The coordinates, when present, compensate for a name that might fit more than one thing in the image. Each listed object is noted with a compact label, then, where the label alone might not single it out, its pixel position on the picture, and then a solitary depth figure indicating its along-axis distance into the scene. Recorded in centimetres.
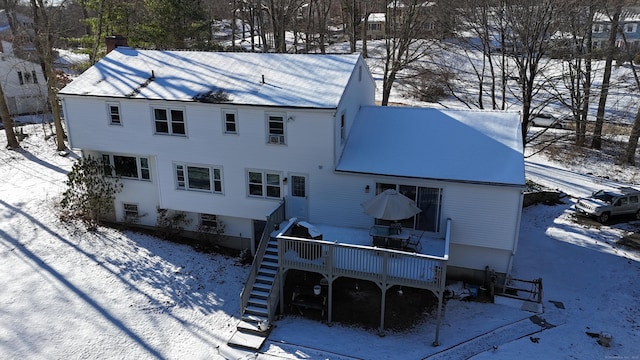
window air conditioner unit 1828
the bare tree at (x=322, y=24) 4825
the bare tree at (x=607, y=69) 3067
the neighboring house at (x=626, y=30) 3300
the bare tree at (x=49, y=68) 3134
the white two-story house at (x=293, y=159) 1644
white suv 2333
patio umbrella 1565
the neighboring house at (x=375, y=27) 7089
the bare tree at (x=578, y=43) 2727
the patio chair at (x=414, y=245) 1630
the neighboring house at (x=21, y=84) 4509
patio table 1612
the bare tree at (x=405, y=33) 3619
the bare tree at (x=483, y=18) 2908
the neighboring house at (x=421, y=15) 3647
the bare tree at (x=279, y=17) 3800
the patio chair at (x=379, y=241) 1627
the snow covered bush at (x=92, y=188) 2123
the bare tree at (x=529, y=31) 2495
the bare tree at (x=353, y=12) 4256
